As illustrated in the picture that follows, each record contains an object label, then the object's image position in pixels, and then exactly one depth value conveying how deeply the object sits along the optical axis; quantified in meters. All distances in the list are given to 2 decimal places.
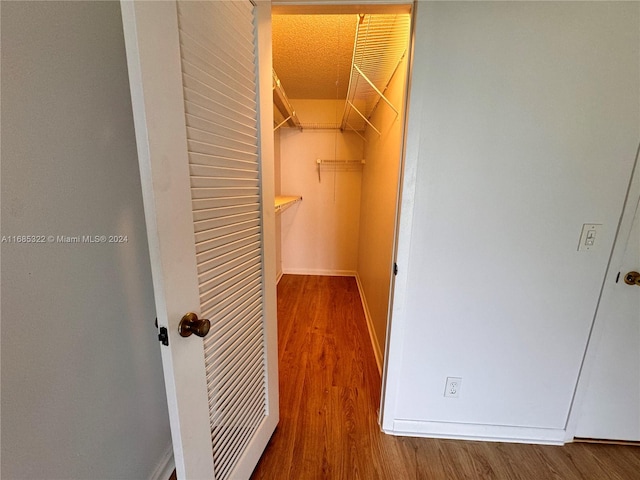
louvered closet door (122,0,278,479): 0.60
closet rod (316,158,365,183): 3.59
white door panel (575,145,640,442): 1.17
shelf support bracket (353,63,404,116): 1.66
